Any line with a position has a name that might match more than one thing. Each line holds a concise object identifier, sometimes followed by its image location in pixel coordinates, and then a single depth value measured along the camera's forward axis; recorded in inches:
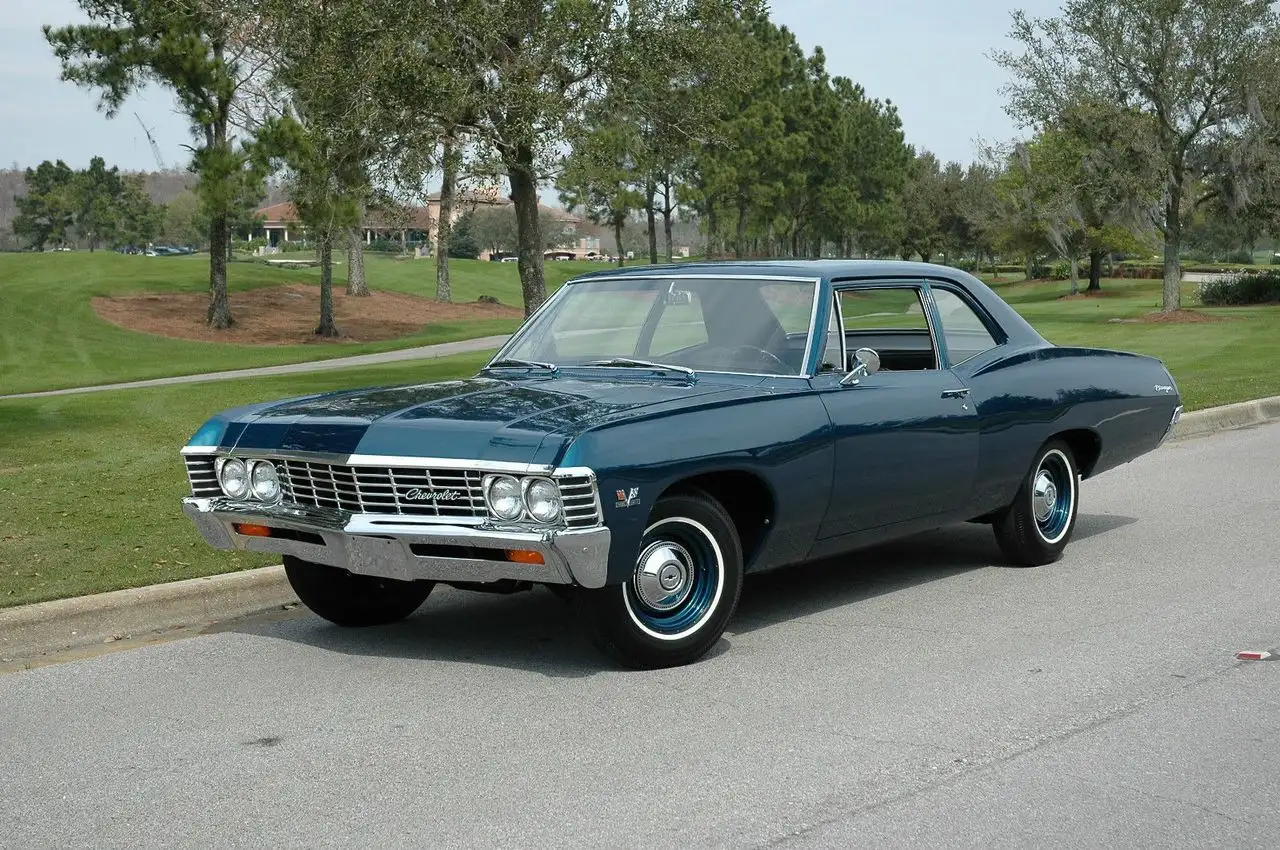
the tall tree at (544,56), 896.9
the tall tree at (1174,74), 1525.6
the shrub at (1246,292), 1900.8
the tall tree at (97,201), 4276.6
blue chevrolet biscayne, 223.9
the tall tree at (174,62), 1310.3
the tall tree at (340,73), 879.7
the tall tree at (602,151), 926.4
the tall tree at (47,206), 4291.3
